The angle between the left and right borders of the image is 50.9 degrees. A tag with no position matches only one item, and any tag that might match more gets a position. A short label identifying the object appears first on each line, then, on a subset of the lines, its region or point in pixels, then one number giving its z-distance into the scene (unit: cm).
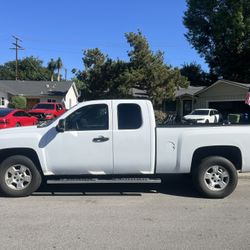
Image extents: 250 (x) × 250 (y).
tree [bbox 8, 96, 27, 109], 2966
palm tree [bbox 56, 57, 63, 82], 5561
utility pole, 3589
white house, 3277
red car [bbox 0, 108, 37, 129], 1329
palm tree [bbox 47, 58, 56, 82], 5668
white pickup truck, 473
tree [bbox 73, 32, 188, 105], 2101
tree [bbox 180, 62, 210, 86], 3563
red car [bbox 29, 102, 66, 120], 1886
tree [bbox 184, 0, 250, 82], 2828
